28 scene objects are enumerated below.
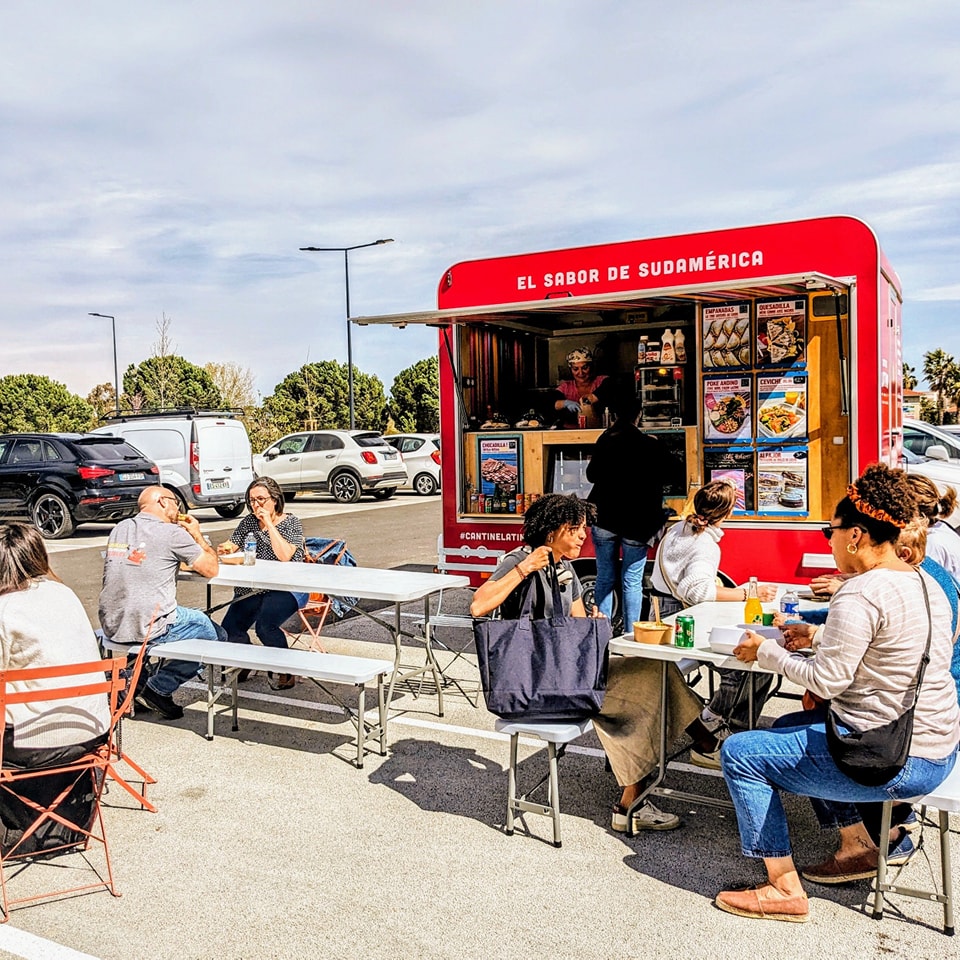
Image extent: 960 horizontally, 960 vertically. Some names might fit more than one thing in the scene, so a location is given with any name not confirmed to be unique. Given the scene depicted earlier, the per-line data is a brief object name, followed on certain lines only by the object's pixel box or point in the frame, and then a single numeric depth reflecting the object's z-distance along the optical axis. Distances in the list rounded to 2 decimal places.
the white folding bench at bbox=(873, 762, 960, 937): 3.17
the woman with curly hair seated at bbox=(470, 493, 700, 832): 4.10
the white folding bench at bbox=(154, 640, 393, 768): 4.85
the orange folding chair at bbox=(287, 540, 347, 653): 6.44
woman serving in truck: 8.27
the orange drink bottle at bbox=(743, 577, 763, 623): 4.30
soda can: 3.95
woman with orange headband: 3.12
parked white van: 16.53
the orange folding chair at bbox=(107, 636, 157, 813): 4.09
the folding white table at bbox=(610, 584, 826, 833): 3.84
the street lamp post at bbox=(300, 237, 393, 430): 26.23
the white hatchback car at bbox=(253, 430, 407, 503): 20.25
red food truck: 6.11
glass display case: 7.41
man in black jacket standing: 6.58
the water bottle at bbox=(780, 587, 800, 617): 4.41
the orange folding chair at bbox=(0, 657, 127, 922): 3.57
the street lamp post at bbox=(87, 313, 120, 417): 34.36
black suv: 14.80
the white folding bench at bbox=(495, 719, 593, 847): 3.90
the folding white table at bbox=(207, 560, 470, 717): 5.38
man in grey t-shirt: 5.35
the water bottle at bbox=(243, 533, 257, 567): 6.29
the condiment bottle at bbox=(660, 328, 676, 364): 7.46
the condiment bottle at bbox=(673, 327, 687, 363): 7.47
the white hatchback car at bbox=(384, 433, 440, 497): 22.42
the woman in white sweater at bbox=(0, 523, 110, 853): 3.68
